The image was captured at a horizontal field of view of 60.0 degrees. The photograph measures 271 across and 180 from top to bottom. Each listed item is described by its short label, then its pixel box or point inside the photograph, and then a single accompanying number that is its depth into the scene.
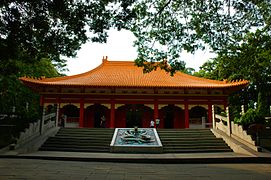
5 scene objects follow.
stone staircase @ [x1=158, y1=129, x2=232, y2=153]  10.85
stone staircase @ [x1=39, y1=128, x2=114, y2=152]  10.83
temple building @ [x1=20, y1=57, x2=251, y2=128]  16.62
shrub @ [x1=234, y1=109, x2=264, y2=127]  11.52
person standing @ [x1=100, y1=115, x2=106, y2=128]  18.25
